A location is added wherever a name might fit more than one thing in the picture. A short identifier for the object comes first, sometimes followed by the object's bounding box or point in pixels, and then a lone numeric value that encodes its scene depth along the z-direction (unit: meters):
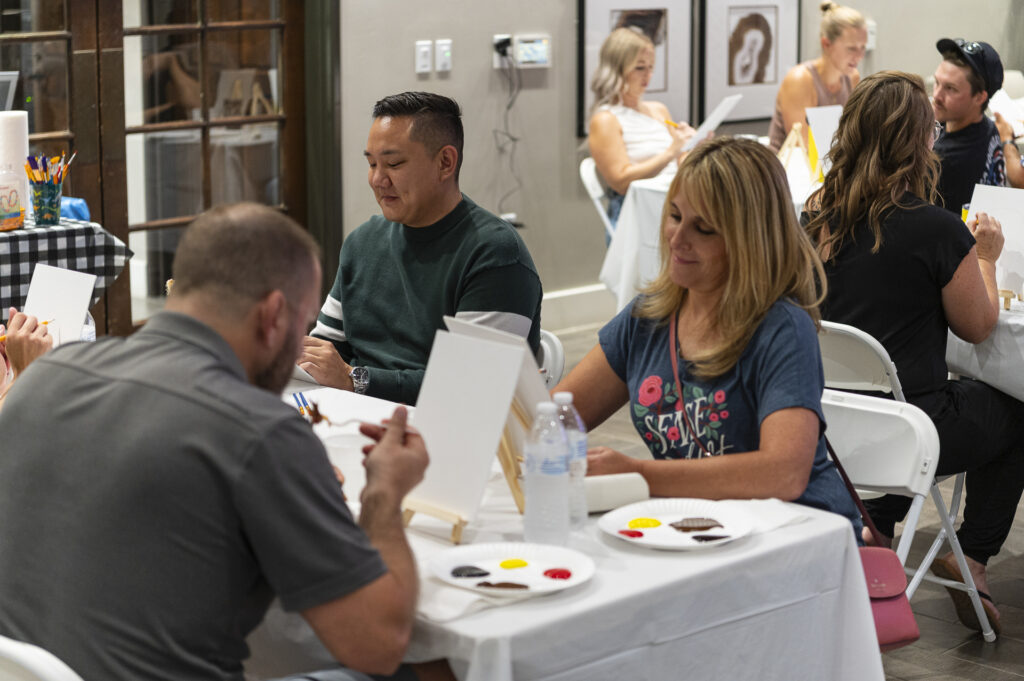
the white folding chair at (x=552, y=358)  3.08
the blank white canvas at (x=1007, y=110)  5.71
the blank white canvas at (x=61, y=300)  2.53
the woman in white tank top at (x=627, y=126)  5.68
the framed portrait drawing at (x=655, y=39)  6.31
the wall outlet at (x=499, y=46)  5.92
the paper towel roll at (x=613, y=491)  1.96
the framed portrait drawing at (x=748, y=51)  6.98
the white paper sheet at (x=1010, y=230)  3.42
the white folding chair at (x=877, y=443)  2.48
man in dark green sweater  2.82
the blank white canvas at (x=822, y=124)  5.13
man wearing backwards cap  4.35
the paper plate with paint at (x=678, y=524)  1.81
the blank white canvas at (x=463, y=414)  1.80
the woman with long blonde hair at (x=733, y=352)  2.04
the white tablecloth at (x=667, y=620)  1.59
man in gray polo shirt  1.45
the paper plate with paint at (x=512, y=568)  1.66
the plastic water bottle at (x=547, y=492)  1.83
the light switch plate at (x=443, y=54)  5.71
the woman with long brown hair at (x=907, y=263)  3.02
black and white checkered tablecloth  3.50
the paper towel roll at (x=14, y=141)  3.58
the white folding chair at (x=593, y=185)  5.72
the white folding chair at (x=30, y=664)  1.42
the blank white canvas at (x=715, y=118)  5.28
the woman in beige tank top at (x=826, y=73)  6.17
